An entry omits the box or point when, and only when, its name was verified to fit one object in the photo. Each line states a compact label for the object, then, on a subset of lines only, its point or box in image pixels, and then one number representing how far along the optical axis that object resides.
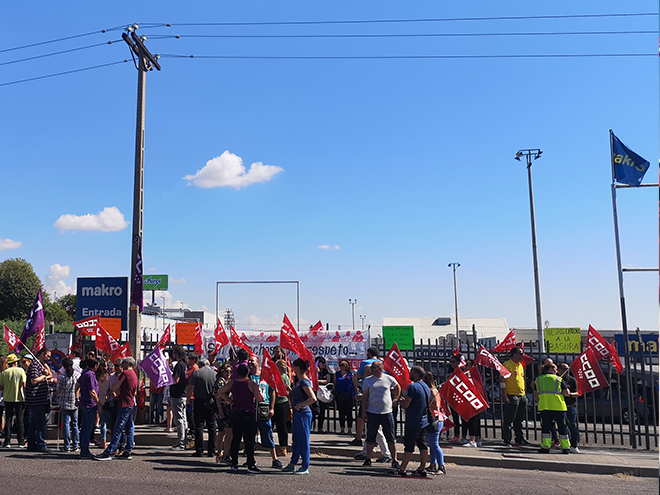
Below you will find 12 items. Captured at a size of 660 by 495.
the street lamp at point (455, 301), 62.89
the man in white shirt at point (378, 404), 9.16
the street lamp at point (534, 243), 32.34
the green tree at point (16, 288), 51.66
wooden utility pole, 13.66
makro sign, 15.80
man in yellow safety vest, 10.72
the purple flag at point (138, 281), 13.91
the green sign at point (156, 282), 74.44
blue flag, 12.72
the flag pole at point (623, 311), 11.31
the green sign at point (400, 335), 17.38
